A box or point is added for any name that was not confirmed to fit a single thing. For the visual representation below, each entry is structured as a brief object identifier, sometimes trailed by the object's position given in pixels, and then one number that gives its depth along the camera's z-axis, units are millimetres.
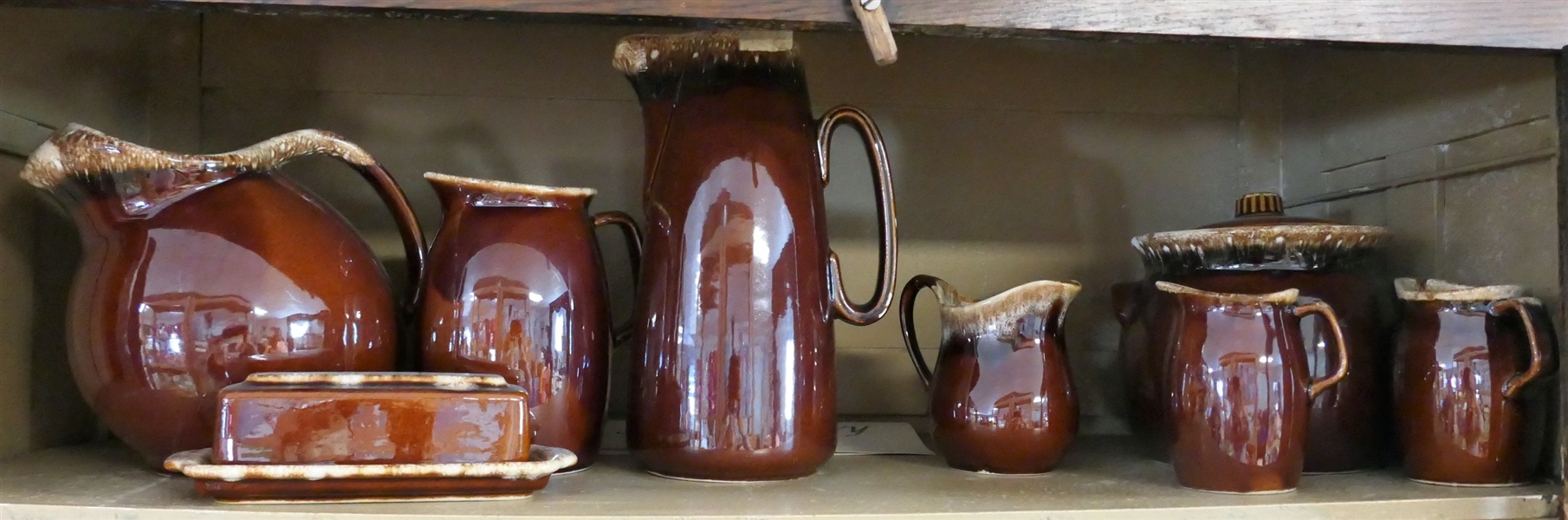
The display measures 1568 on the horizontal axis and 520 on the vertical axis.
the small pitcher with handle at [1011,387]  650
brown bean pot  665
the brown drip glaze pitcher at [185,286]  575
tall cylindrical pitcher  609
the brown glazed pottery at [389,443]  517
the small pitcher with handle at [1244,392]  581
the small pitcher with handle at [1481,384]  595
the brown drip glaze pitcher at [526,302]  618
